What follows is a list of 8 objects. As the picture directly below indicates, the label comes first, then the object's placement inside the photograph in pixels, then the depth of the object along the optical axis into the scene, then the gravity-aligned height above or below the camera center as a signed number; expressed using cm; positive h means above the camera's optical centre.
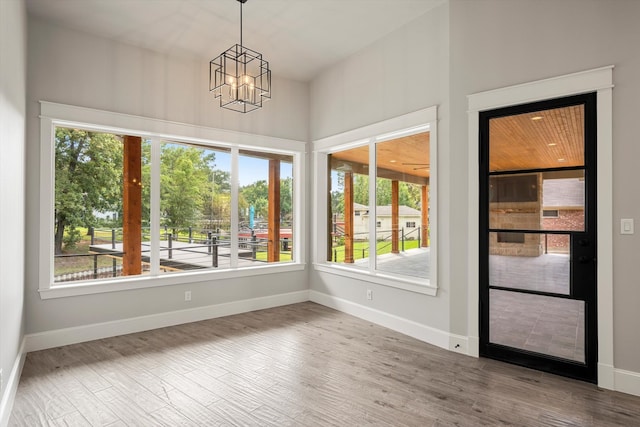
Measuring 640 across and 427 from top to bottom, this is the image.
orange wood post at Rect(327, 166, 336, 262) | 542 -18
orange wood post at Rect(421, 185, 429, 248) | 394 -3
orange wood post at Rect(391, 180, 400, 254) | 438 -1
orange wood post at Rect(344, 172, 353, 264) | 510 -4
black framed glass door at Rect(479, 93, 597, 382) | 283 -19
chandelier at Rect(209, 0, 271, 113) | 454 +200
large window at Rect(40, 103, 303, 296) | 384 +10
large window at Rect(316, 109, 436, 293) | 397 +13
